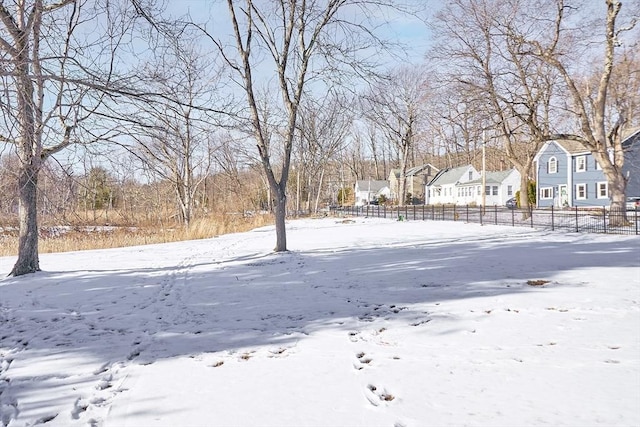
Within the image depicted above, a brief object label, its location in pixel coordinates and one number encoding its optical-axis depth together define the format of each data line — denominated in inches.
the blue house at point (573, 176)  1385.8
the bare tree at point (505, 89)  797.2
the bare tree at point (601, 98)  722.2
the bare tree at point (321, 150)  1562.5
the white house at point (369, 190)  3181.6
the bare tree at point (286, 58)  470.3
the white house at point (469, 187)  2137.1
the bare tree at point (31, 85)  159.0
